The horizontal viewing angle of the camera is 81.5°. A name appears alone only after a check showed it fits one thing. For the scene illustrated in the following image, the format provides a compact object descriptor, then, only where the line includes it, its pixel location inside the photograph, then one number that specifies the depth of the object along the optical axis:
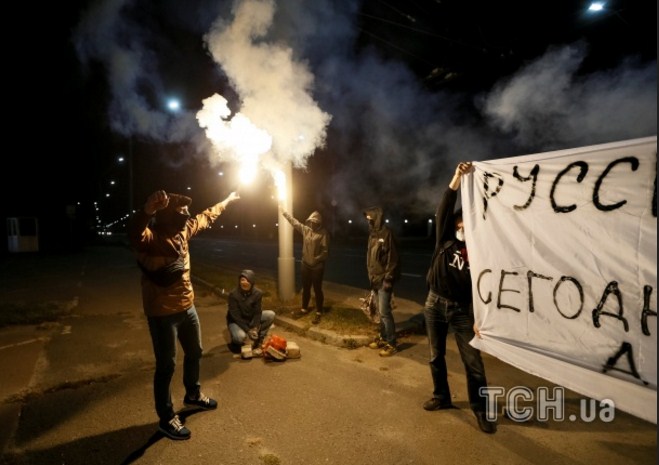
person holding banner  3.55
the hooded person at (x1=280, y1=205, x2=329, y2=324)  6.88
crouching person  5.57
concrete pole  8.06
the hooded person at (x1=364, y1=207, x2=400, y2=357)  5.25
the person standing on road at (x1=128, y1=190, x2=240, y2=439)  3.38
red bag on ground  5.10
